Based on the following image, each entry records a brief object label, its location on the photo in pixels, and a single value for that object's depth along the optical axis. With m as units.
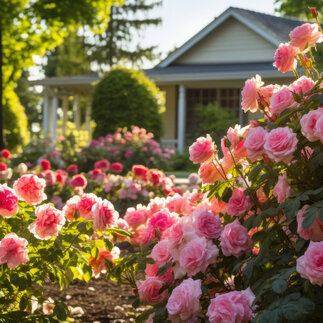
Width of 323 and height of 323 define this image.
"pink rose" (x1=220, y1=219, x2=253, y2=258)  2.79
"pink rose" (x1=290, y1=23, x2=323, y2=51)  2.98
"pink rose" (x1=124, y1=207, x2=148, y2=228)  3.47
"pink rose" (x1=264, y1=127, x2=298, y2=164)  2.52
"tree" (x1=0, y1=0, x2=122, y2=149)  17.88
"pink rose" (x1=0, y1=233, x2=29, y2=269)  2.98
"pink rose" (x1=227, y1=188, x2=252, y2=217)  2.89
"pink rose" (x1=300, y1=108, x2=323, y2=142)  2.46
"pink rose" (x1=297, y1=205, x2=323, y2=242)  2.42
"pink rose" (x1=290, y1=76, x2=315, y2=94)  2.92
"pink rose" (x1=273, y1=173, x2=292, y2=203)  2.63
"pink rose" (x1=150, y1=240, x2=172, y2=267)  2.93
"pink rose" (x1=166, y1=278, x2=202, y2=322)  2.64
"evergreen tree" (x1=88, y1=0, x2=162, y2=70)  37.69
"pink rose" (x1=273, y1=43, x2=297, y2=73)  3.12
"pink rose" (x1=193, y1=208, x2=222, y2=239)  2.88
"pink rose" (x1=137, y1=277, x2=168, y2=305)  2.98
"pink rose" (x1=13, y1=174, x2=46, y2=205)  3.28
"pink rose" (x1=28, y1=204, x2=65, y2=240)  3.02
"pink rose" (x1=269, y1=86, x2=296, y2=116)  2.80
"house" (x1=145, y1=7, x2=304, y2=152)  20.27
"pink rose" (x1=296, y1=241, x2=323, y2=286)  2.20
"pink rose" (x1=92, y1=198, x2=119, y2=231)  3.09
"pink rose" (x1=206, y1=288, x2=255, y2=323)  2.45
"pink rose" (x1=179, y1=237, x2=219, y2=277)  2.76
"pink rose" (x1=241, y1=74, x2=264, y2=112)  3.04
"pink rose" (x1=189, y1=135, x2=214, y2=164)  2.97
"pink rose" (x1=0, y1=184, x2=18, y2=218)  3.04
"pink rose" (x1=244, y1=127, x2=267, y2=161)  2.69
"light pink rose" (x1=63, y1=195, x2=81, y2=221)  3.38
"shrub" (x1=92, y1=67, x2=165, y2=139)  19.03
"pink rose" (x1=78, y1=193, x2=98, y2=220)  3.30
